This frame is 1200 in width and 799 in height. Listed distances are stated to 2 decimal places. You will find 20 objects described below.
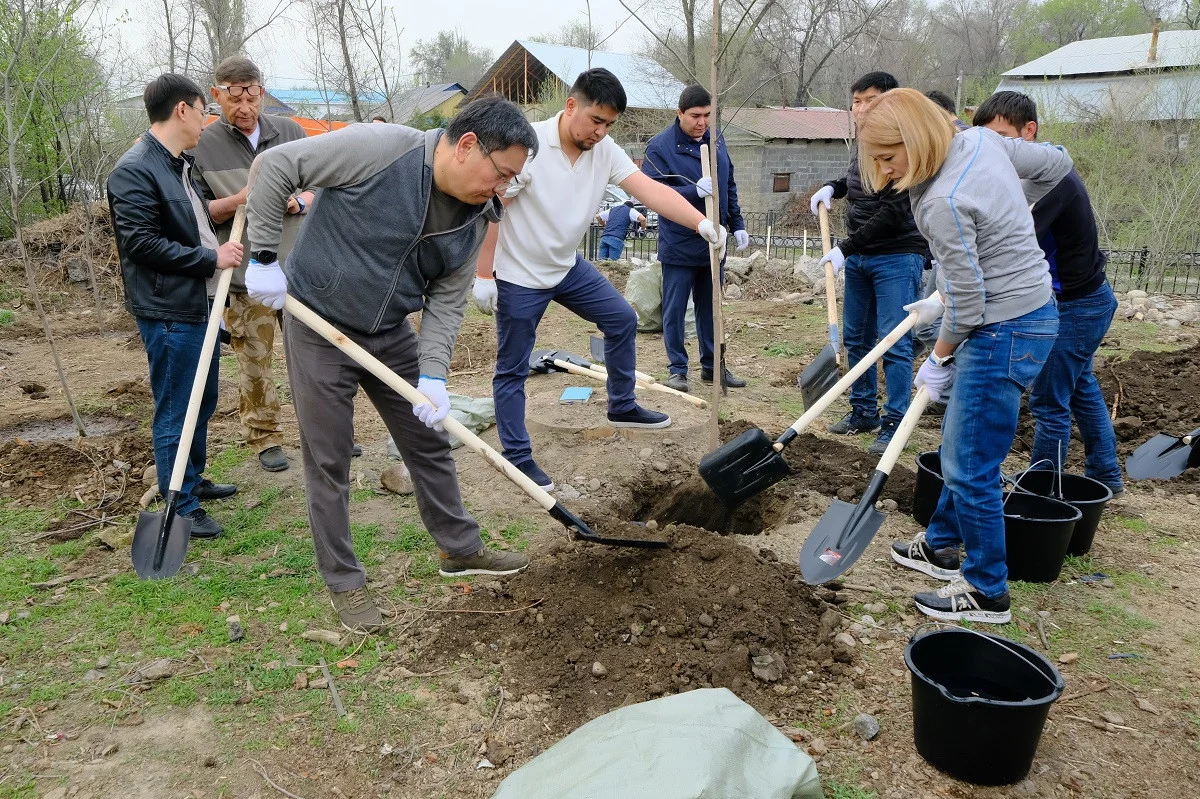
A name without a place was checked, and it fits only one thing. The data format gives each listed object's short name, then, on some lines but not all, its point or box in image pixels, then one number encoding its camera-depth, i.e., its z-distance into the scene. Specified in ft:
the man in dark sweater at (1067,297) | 12.30
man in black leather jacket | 11.67
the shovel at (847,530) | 10.20
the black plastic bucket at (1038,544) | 10.69
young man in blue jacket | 19.44
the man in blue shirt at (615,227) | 26.53
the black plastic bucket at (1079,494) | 11.68
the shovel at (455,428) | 9.30
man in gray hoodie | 8.92
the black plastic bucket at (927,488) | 12.61
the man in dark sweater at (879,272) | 15.38
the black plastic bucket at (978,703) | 7.16
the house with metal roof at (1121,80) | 53.31
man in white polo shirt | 12.82
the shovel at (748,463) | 12.04
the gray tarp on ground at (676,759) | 5.88
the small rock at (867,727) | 8.20
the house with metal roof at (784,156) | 92.12
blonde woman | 8.75
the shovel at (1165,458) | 13.94
